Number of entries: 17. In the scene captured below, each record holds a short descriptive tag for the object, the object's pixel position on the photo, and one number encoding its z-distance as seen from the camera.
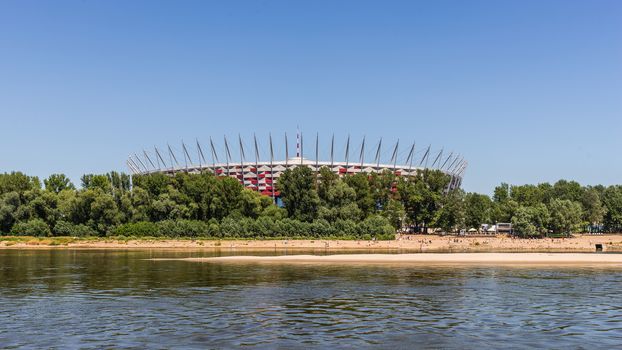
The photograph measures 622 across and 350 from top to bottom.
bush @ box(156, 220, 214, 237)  122.94
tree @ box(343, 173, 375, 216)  139.12
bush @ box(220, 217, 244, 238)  123.75
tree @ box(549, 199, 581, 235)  143.88
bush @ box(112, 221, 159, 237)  122.25
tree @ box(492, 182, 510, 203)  197.75
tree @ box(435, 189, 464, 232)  140.50
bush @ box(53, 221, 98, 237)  124.62
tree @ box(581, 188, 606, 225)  167.50
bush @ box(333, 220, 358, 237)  127.88
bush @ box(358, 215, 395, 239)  127.19
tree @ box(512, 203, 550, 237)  140.12
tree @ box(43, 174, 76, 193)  156.50
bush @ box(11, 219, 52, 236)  126.31
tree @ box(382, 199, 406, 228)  140.88
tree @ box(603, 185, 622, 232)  168.00
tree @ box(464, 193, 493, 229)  150.65
